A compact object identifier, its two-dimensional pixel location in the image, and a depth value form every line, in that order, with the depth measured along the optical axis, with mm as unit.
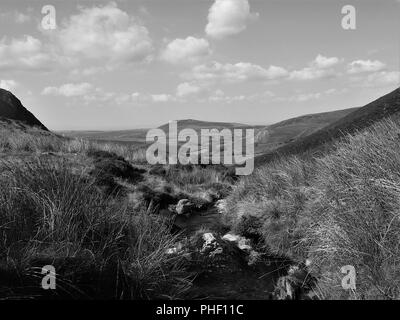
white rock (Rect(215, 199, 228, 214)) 15286
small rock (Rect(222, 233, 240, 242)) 10609
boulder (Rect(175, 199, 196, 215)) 15486
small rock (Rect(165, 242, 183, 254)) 8434
